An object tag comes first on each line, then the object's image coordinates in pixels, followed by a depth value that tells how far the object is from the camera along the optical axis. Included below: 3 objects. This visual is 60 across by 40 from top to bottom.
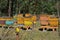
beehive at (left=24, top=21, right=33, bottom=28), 12.74
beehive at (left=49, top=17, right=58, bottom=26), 12.24
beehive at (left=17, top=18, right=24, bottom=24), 13.04
